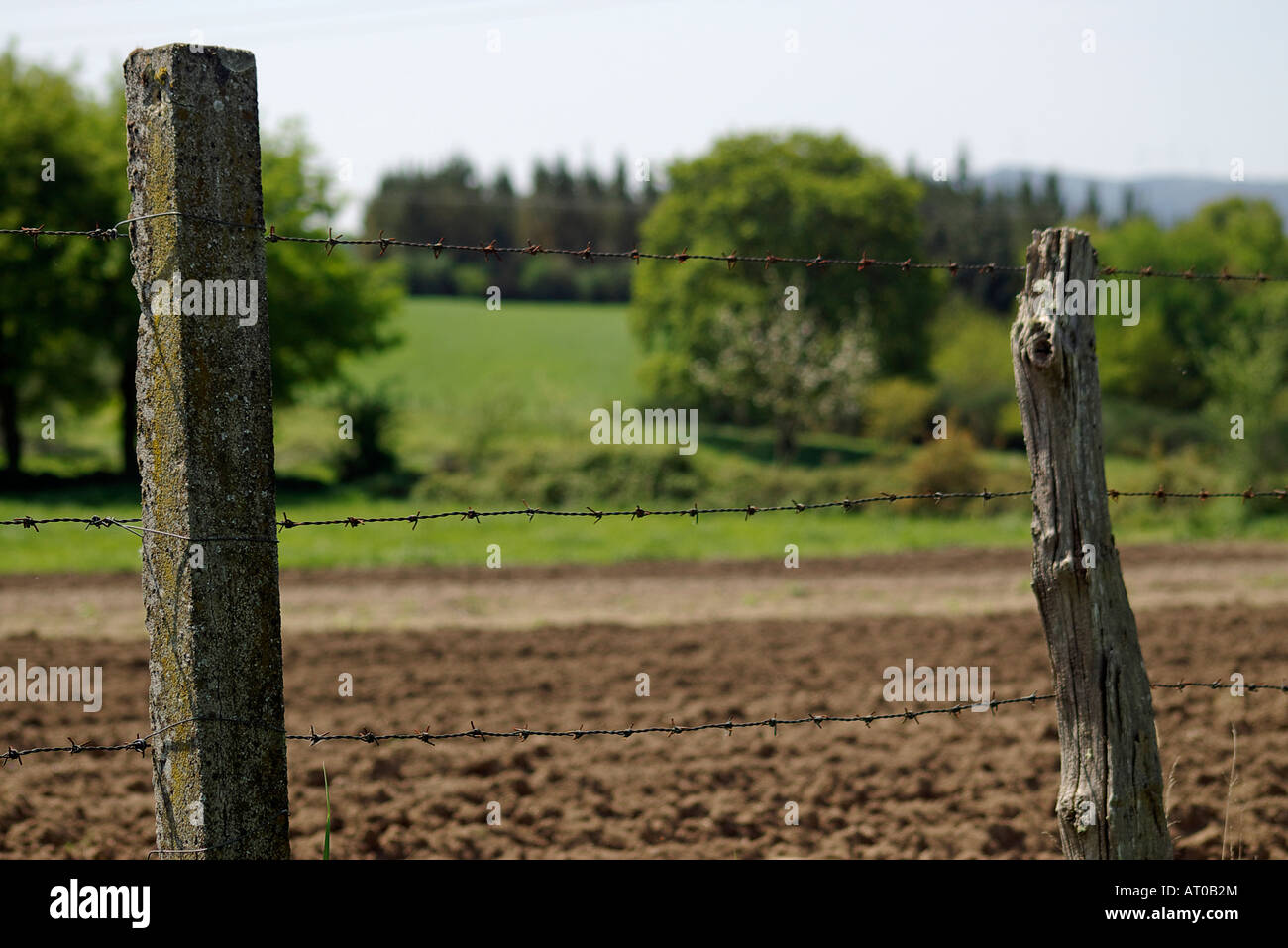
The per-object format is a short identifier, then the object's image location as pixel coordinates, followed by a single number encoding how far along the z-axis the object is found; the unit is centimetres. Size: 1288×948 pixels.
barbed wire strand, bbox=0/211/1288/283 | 656
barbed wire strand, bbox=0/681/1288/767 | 635
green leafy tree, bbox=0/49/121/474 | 4234
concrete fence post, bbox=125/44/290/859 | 588
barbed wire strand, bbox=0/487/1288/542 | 648
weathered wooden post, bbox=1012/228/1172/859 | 663
